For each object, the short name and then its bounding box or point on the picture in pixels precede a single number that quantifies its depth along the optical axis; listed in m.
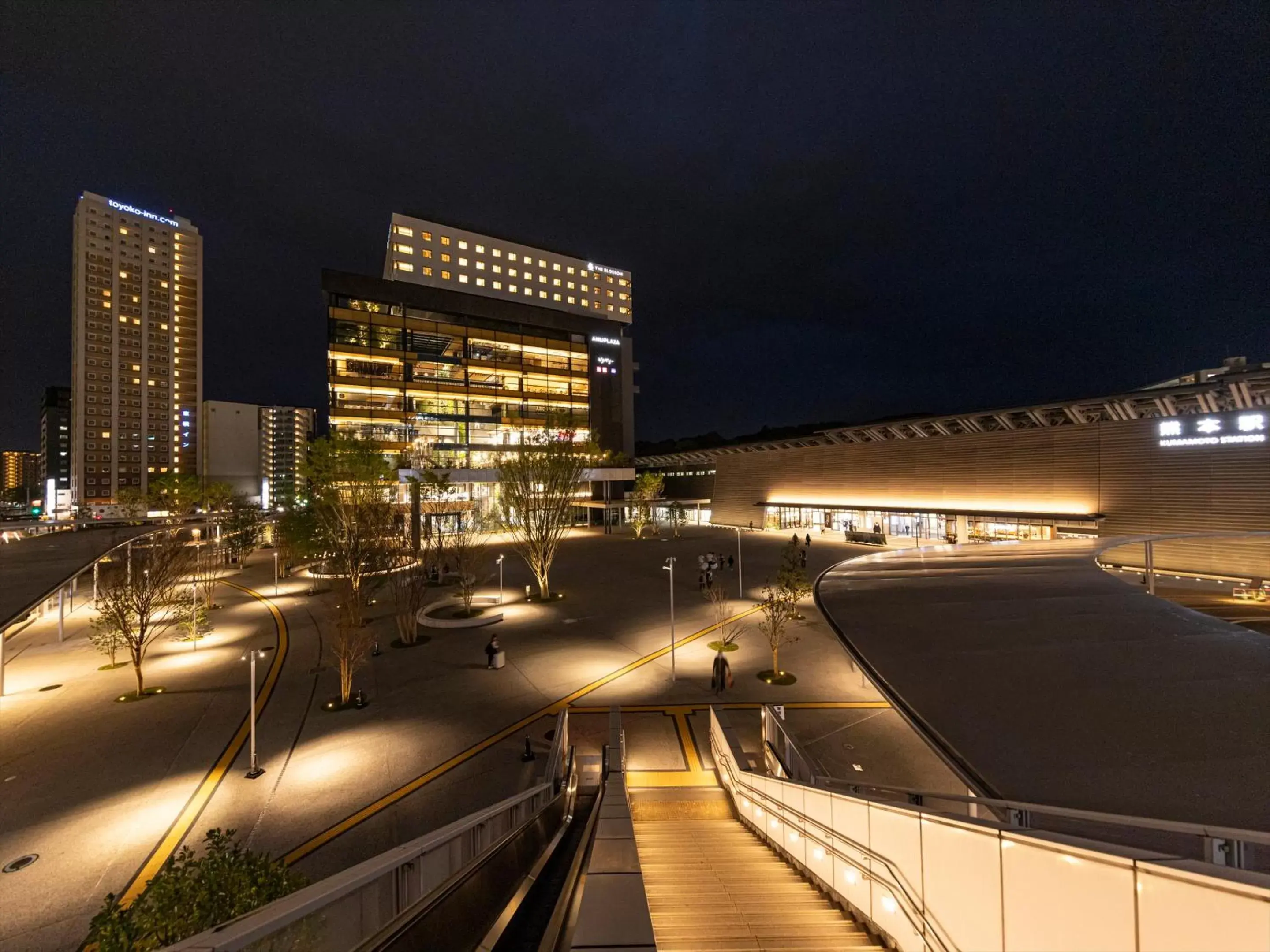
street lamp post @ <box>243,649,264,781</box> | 11.26
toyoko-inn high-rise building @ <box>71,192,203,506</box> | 90.62
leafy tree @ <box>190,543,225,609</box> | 26.39
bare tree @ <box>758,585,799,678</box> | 17.11
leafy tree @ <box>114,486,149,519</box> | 48.22
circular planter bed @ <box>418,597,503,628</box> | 22.78
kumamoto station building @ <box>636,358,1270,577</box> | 26.14
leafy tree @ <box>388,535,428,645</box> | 20.44
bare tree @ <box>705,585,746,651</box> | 19.86
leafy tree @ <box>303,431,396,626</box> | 22.48
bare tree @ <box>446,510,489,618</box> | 25.28
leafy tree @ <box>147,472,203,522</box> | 43.53
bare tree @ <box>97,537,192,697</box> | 16.27
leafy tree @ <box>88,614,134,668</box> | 17.02
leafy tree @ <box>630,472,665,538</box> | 53.97
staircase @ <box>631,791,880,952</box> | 5.04
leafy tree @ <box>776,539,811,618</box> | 18.97
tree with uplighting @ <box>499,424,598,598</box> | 28.95
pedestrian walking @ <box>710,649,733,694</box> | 15.76
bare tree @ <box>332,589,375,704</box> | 15.09
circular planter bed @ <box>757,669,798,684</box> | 16.53
